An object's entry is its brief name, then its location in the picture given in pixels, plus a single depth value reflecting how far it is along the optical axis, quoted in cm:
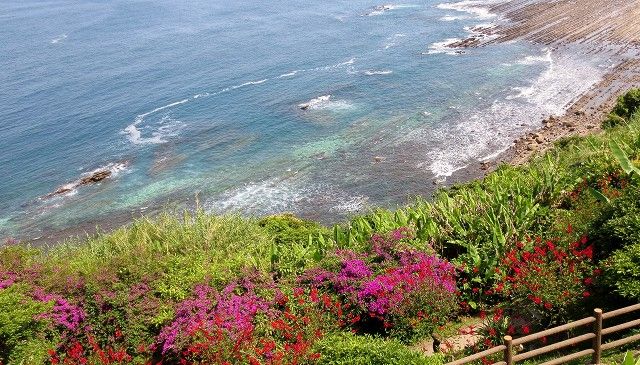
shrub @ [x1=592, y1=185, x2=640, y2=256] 1149
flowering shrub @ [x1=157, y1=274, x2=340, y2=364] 1165
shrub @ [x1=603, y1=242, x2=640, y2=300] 1012
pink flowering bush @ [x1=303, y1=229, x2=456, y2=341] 1297
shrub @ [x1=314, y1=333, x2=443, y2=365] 972
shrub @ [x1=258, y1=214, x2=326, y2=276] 1547
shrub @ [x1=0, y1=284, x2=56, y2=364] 1268
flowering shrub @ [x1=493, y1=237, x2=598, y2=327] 1146
